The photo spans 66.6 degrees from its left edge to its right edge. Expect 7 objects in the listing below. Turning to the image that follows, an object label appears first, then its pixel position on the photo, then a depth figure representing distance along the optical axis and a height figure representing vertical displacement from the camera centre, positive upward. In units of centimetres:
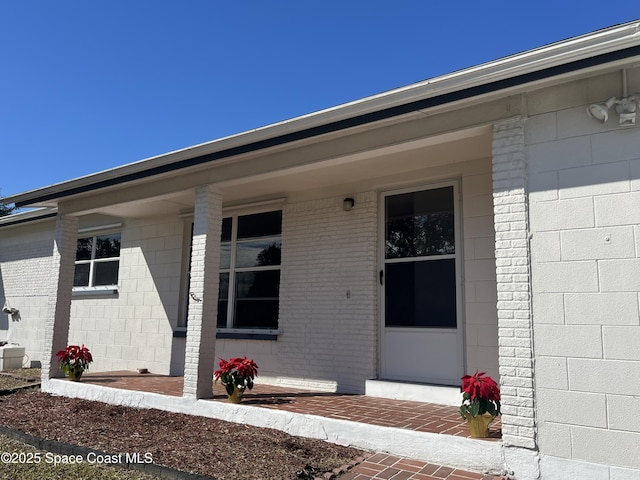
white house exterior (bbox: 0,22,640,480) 366 +77
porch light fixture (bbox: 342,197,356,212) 707 +159
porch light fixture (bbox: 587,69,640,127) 366 +161
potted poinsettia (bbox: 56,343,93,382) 783 -86
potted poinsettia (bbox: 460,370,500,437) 413 -74
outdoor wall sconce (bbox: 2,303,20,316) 1273 -12
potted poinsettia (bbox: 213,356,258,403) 595 -79
